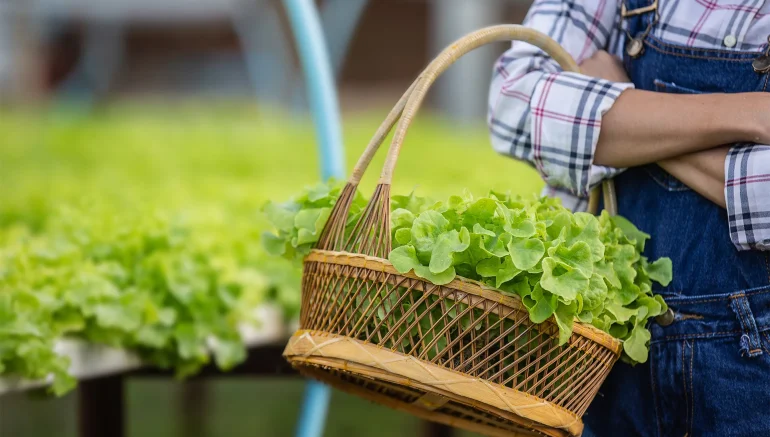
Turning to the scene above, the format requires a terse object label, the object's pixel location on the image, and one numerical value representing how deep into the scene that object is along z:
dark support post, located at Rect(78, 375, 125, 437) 3.14
